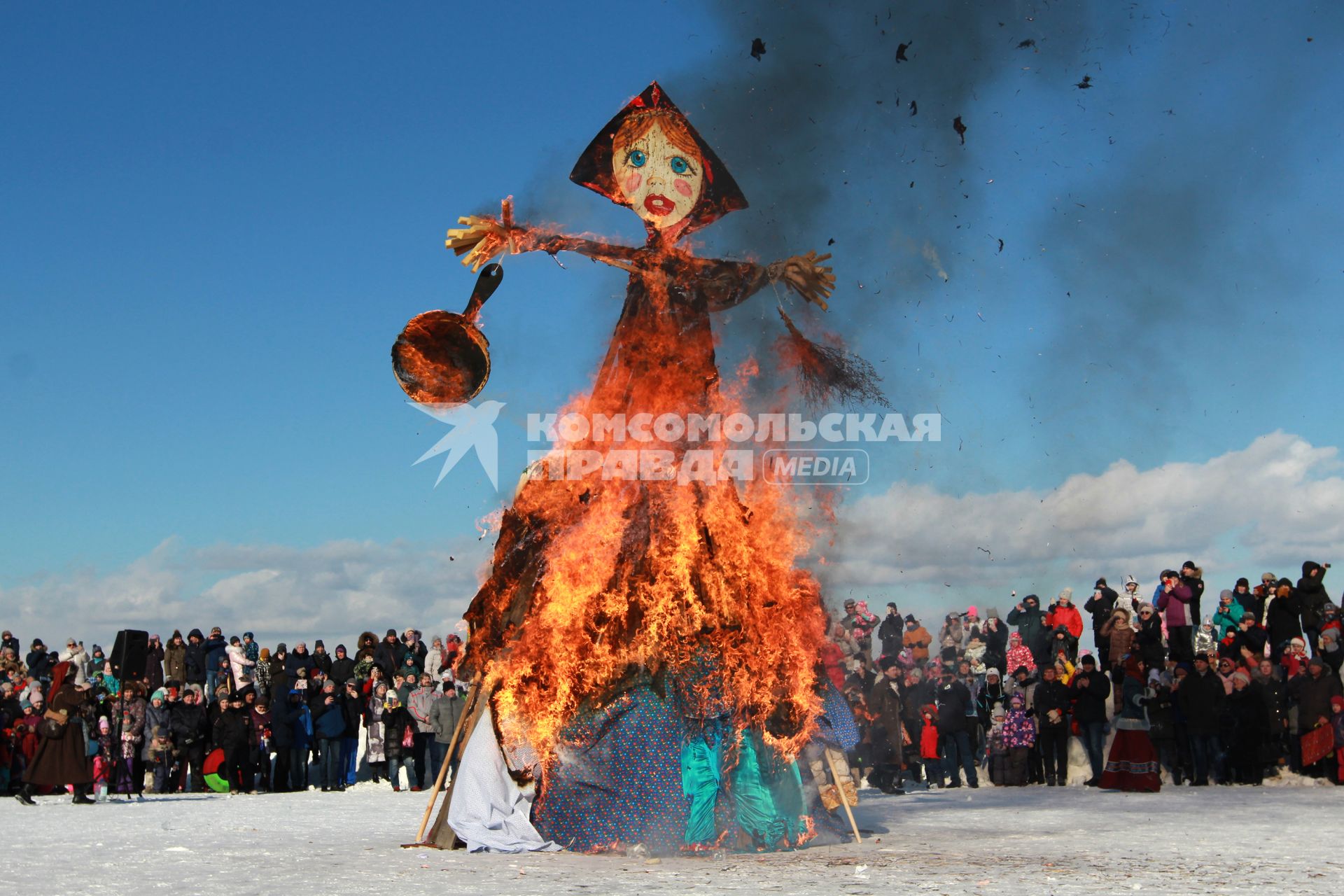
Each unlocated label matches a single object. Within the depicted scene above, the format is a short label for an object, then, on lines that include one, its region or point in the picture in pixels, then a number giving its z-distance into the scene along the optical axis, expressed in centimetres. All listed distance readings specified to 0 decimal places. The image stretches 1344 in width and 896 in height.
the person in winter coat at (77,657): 2461
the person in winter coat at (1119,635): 2025
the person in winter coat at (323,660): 2342
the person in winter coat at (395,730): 2131
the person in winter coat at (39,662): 2491
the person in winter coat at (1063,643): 2102
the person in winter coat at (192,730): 2208
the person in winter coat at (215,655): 2441
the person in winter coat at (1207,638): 2167
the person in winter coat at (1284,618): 1964
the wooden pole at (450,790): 1138
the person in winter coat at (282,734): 2194
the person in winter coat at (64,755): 1938
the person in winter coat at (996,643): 2130
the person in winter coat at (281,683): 2183
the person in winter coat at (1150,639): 1956
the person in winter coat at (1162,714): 1911
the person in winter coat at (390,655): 2308
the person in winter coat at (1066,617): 2128
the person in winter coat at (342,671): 2267
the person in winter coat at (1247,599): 2064
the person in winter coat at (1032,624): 2138
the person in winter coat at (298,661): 2295
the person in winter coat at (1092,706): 1911
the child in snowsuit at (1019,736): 2014
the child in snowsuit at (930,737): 2039
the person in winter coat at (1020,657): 2056
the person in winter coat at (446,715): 1991
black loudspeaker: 2148
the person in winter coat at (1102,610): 2070
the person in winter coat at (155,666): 2470
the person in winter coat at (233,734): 2194
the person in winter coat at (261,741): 2223
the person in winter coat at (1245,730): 1816
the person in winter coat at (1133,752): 1781
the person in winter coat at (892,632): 2162
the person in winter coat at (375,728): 2191
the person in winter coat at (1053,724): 1956
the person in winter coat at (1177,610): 1989
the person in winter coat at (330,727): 2153
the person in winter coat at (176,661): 2444
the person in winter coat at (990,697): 2062
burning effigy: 1067
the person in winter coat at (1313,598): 1950
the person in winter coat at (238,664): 2348
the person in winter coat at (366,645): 2359
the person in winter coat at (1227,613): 2070
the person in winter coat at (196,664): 2441
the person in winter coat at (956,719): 1994
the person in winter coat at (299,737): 2203
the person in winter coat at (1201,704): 1845
